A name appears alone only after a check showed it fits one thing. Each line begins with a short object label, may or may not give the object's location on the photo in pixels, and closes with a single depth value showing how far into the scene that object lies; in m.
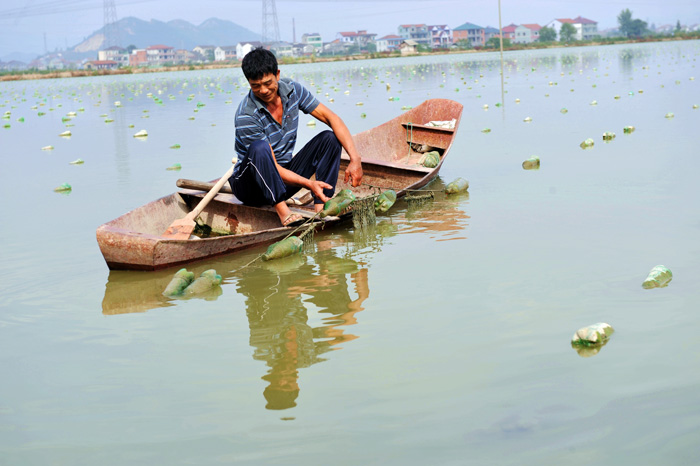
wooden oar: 5.52
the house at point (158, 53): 177.50
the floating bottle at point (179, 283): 4.67
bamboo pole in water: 15.95
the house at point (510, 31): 151.62
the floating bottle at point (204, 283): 4.66
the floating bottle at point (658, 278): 4.11
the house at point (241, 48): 148.30
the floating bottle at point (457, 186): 7.26
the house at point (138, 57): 164.50
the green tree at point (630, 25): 124.44
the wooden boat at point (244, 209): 5.02
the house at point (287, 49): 154.66
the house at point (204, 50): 182.27
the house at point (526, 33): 144.98
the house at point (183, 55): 183.57
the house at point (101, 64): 129.99
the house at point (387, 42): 159.62
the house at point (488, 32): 161.07
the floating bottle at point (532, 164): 8.26
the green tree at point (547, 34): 112.37
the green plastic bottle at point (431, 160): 8.09
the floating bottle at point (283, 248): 5.31
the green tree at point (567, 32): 101.51
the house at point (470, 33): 150.25
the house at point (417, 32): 159.88
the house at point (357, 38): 169.81
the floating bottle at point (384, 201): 6.28
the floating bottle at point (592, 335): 3.40
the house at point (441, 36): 152.71
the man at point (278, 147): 5.46
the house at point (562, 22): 144.50
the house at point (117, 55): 171.50
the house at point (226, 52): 172.88
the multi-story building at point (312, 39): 182.50
